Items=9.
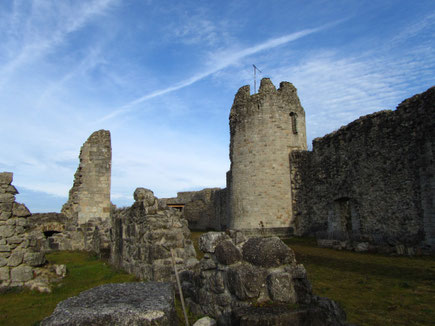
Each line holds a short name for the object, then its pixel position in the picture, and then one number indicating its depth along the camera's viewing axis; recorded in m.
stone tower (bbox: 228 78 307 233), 19.09
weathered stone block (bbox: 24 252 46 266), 8.19
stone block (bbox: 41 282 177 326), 2.87
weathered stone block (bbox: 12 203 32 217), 8.30
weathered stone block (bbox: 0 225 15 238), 8.05
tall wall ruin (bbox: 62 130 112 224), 16.19
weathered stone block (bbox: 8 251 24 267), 7.93
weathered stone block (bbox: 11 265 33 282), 7.82
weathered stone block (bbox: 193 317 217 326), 3.95
